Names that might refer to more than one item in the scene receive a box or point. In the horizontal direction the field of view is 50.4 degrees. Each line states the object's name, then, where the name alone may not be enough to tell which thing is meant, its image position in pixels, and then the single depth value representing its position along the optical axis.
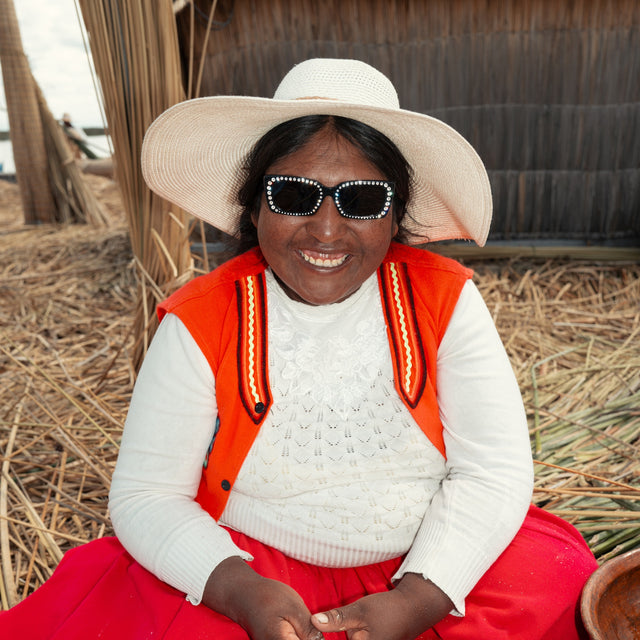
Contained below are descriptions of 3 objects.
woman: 1.11
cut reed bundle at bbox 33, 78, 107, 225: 4.86
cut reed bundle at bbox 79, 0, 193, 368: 1.71
